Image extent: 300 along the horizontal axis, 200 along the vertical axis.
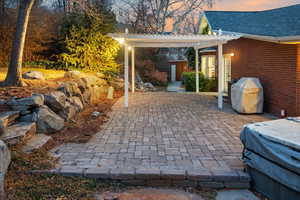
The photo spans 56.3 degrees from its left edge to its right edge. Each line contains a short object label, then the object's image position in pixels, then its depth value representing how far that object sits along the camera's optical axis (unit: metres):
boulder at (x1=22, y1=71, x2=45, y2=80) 9.45
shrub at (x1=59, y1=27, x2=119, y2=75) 12.95
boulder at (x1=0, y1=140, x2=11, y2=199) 3.05
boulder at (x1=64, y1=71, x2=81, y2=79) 10.71
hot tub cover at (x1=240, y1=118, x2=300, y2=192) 3.04
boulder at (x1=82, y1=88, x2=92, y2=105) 9.51
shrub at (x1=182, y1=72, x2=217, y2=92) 15.59
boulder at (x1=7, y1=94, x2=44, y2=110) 5.57
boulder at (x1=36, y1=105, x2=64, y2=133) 5.53
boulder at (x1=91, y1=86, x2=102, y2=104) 10.60
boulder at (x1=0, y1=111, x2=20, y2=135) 4.44
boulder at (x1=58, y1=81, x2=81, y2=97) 7.90
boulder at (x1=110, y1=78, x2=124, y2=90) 14.18
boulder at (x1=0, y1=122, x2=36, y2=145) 4.36
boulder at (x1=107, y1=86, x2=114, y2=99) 12.03
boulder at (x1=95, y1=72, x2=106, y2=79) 13.34
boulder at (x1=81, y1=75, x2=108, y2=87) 10.55
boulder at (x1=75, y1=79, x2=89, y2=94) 9.59
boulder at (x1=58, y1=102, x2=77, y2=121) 6.64
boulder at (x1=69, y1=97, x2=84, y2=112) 7.84
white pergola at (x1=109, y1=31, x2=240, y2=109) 8.45
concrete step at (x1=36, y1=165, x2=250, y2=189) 3.80
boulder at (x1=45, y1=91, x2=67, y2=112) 6.40
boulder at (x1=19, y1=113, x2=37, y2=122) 5.46
